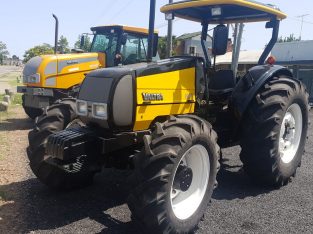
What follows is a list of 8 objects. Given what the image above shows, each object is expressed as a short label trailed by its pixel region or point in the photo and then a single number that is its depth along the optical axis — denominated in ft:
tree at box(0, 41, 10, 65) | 314.11
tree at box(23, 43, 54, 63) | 131.35
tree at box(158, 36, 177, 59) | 96.67
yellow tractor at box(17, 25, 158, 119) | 24.69
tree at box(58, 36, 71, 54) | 165.27
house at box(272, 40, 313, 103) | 60.17
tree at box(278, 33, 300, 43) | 181.36
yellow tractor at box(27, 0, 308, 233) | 8.77
